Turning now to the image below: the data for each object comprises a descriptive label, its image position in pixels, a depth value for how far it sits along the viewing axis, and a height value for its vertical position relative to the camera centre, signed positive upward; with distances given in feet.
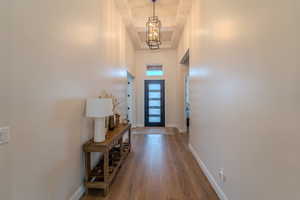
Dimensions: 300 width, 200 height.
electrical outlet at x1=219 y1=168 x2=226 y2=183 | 6.38 -3.22
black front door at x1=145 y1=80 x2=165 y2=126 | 23.62 -0.73
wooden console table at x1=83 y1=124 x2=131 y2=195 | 7.04 -3.63
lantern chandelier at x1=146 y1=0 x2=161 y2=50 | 13.09 +5.67
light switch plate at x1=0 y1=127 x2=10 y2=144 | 3.61 -0.87
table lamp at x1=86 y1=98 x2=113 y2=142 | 6.95 -0.61
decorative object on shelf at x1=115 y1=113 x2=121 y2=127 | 11.09 -1.54
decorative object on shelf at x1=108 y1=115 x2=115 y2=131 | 10.04 -1.60
